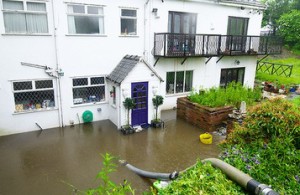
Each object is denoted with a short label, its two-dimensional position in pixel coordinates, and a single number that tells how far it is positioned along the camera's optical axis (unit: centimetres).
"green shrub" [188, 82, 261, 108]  1020
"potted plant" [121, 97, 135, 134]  926
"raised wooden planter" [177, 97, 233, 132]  953
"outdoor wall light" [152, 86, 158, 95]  1004
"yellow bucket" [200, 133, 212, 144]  847
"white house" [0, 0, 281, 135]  873
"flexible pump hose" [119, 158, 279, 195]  367
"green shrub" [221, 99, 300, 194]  427
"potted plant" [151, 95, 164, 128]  993
